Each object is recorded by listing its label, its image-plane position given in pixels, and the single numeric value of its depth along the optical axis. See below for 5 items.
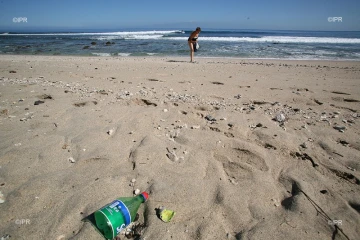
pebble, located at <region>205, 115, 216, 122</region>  3.18
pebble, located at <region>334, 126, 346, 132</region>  2.84
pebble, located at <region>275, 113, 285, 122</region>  3.15
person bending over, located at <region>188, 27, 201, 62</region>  9.17
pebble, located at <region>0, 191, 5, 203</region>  1.74
